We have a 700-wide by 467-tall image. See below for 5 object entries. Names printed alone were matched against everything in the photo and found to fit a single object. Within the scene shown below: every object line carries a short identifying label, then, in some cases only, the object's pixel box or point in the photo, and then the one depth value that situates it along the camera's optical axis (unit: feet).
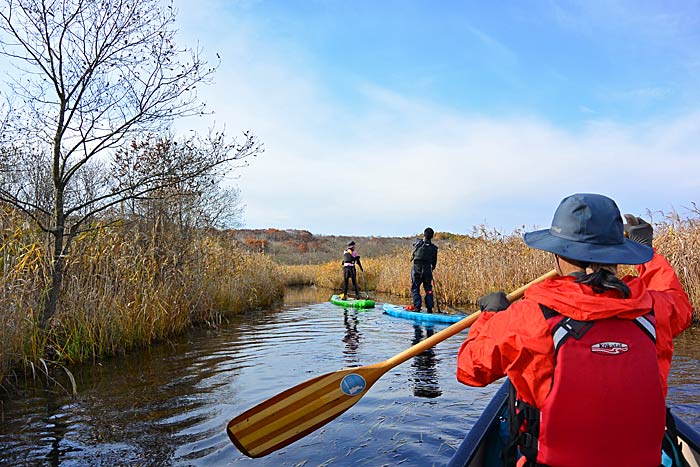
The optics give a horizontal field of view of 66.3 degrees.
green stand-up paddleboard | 45.28
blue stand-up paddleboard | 34.35
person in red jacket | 5.96
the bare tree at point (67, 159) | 20.34
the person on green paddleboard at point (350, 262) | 51.96
